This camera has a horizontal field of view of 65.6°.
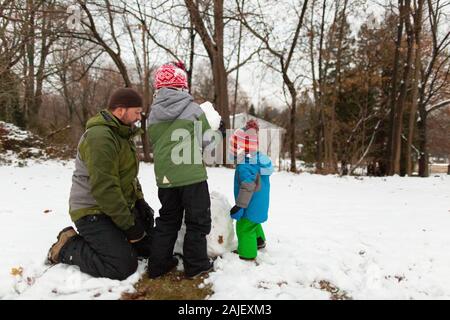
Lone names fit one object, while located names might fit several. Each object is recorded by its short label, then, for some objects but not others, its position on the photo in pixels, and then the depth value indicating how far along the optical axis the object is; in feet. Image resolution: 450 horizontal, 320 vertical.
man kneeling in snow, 9.15
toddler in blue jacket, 10.86
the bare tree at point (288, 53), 48.03
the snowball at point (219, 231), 11.08
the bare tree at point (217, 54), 42.47
